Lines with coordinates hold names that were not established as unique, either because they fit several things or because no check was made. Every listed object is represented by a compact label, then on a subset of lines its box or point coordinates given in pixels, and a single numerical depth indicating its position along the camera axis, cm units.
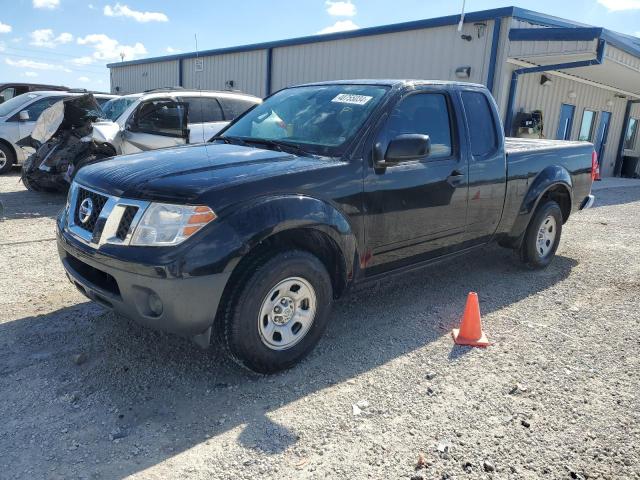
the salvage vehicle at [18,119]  1087
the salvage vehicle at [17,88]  1370
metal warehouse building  1157
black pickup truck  281
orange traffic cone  386
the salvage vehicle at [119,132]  822
